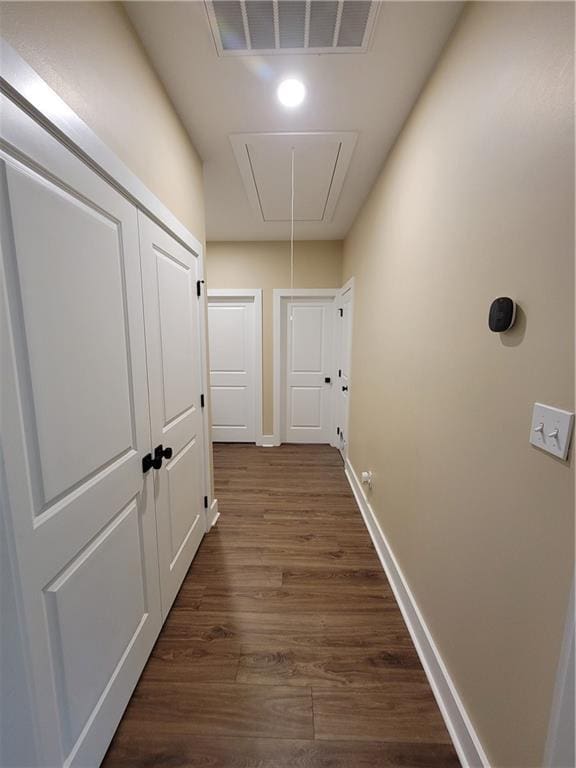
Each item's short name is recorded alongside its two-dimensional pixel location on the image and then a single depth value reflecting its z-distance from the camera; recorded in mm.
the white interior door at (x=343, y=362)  3039
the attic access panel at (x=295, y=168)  1700
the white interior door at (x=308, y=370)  3635
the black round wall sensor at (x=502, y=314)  795
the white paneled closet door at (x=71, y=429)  643
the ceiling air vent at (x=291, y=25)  1003
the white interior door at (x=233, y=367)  3611
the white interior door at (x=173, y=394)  1265
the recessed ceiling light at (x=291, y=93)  1332
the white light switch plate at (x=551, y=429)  636
